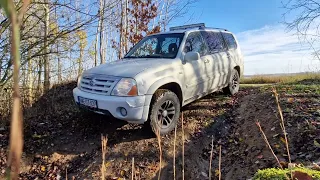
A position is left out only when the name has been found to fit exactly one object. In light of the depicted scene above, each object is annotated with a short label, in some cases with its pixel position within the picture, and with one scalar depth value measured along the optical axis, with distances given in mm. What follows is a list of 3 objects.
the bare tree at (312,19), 10686
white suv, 3869
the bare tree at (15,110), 344
